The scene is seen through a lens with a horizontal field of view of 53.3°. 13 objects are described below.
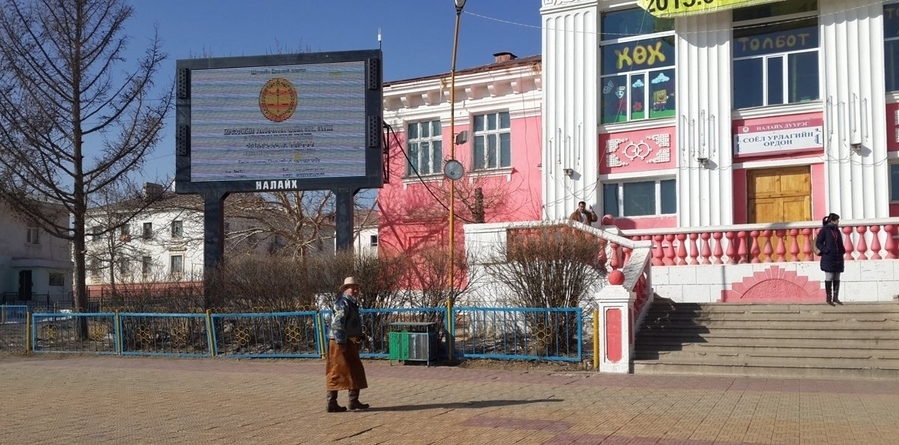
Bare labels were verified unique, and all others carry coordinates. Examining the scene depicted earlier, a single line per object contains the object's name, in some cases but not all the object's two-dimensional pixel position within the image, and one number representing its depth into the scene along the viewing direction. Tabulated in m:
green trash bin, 15.88
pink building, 27.56
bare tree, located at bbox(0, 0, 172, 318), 23.23
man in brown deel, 10.77
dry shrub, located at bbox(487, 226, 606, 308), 16.25
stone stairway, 14.02
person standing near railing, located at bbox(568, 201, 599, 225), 20.52
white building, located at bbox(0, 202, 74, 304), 53.19
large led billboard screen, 21.17
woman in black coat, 16.41
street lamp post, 17.55
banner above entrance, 22.00
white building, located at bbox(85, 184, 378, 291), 21.91
